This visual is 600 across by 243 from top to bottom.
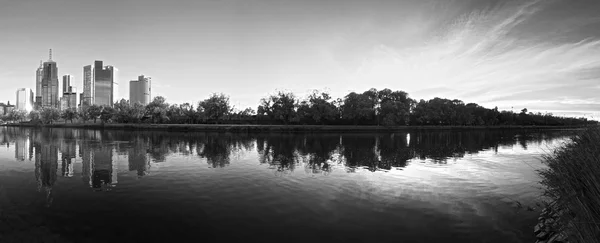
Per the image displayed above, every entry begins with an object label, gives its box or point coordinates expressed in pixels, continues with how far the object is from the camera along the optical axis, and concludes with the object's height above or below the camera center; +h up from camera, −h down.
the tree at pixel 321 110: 107.19 +5.29
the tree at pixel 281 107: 108.81 +6.58
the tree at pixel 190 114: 117.64 +3.85
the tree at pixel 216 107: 112.12 +6.78
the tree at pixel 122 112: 127.56 +4.98
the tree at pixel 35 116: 158.48 +3.76
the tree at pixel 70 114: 153.55 +4.75
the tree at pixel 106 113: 137.54 +4.82
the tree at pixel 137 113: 124.06 +4.45
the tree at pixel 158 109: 118.82 +5.95
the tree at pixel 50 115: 152.38 +4.12
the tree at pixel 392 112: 110.81 +4.93
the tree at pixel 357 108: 108.94 +6.45
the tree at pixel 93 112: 141.41 +5.48
